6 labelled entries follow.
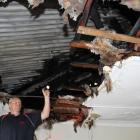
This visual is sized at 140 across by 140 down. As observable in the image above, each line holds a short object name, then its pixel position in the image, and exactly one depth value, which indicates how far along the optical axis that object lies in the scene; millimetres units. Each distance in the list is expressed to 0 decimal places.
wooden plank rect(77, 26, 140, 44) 1547
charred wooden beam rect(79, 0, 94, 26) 1465
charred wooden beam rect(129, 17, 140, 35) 1573
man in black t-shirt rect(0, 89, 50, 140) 2403
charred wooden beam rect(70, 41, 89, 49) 1680
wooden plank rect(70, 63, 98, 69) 2333
